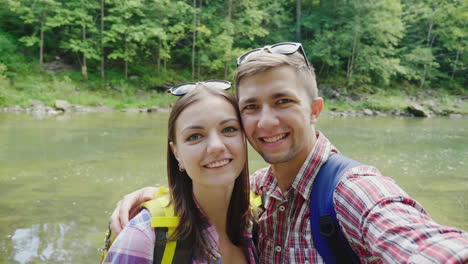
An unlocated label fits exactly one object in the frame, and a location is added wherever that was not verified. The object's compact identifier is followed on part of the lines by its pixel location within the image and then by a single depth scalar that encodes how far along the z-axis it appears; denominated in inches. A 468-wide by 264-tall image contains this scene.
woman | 19.6
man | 16.5
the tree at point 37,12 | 618.8
